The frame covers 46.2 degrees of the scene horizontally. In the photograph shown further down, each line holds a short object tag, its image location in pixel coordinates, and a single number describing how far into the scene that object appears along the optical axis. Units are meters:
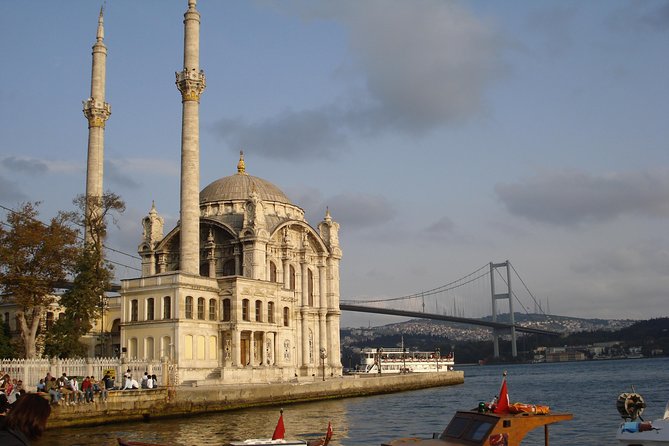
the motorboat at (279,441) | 19.44
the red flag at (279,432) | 19.97
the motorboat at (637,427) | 17.05
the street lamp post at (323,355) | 58.43
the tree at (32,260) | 40.28
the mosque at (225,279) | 45.78
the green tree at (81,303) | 40.94
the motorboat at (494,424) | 16.12
